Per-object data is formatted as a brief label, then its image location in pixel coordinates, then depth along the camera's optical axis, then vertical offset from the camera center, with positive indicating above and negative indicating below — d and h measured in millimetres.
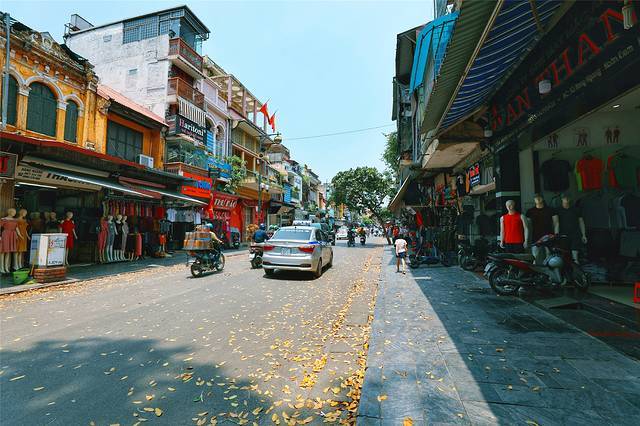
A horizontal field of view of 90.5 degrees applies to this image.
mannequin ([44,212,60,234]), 11265 +269
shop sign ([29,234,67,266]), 8948 -491
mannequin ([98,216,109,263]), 12898 -163
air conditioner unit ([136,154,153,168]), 18125 +4179
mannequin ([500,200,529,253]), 7109 +49
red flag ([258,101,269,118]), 30741 +11930
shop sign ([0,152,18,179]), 9423 +2047
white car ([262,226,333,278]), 9734 -586
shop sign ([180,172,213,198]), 18859 +2810
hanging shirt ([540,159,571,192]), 7754 +1423
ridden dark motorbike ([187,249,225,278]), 10352 -999
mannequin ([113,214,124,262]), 13703 -437
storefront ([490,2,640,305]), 4312 +2030
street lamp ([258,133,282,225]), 32512 +9610
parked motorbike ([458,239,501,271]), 10406 -742
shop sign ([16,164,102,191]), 10222 +1846
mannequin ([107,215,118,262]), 13188 -124
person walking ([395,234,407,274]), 10836 -577
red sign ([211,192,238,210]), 22978 +2360
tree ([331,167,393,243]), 36688 +5129
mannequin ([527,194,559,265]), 7035 +271
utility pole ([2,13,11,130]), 11383 +5942
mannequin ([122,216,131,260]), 13852 +1
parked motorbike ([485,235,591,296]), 6391 -805
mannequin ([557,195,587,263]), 7077 +116
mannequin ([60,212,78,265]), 11284 +180
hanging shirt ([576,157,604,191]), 7281 +1388
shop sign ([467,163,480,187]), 10179 +1925
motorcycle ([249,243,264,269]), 12281 -888
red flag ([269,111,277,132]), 32934 +11607
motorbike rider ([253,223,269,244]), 12930 -161
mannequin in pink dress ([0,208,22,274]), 9227 -177
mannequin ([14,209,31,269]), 9602 -215
